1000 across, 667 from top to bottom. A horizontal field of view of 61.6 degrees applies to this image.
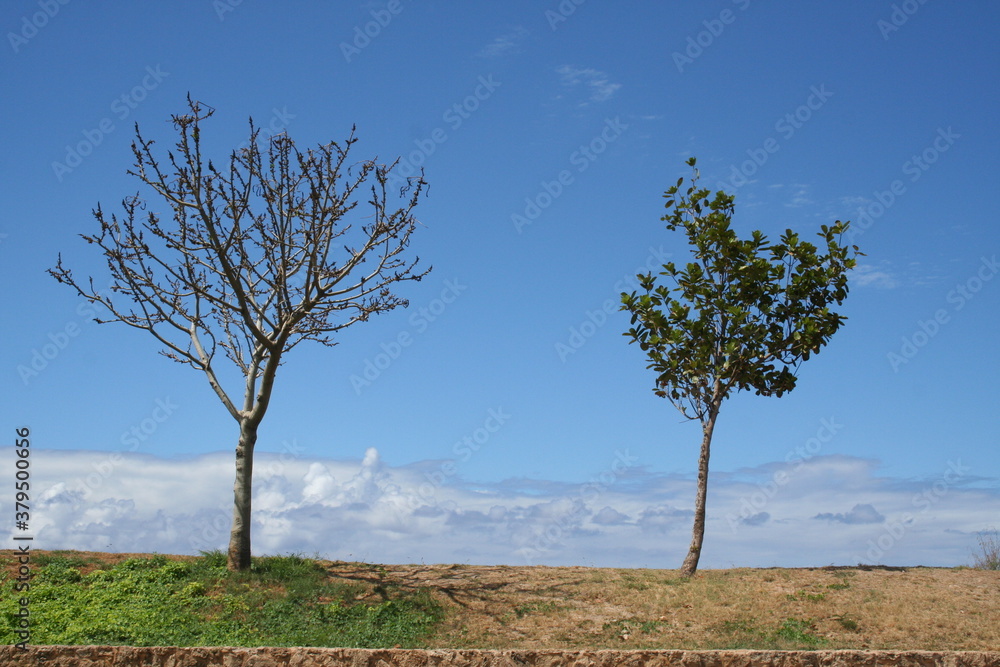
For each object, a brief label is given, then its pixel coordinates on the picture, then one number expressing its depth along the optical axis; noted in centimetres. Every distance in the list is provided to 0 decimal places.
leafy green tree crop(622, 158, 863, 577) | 1955
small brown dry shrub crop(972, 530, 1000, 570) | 2208
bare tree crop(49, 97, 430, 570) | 1731
